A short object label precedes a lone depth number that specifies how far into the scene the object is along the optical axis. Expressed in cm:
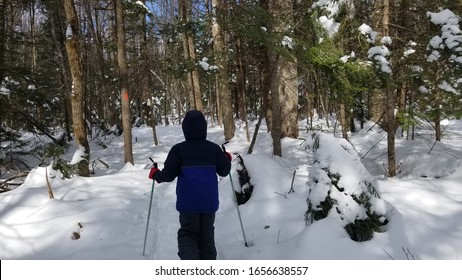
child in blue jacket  406
